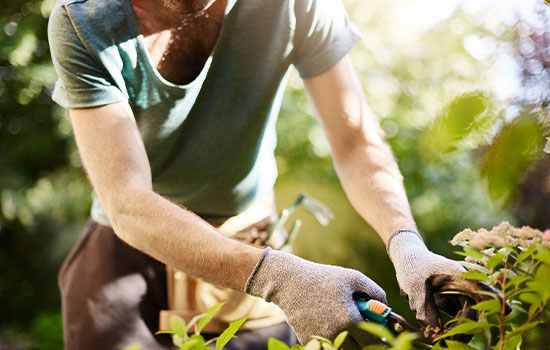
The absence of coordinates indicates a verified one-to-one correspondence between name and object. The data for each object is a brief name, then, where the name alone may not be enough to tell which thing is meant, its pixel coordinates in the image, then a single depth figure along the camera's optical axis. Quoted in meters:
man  1.10
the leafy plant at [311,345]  0.81
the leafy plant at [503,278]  0.79
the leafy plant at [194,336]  0.83
